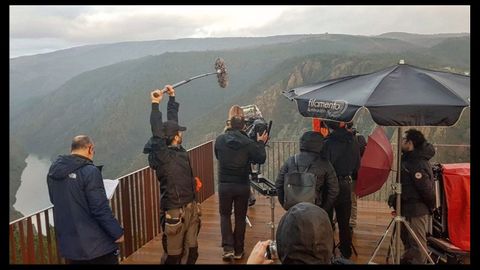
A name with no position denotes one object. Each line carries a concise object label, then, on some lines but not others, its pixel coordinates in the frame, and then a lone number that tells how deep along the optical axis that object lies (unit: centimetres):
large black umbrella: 331
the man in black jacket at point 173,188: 388
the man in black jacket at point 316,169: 405
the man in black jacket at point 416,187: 398
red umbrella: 430
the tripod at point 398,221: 395
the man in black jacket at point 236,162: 447
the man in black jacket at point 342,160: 452
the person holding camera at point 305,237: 170
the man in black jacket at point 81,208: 327
